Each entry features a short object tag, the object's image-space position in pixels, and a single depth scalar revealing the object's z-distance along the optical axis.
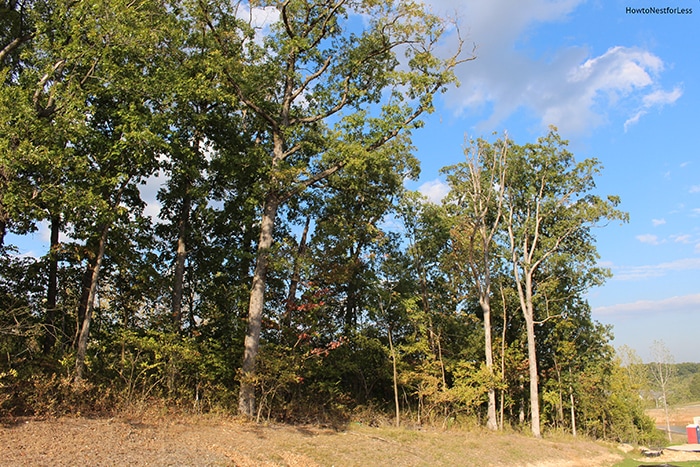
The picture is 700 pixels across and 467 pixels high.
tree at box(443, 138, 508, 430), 22.83
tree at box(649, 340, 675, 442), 41.06
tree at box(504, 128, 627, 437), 24.59
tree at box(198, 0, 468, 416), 14.48
